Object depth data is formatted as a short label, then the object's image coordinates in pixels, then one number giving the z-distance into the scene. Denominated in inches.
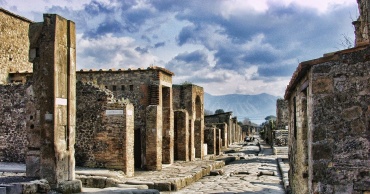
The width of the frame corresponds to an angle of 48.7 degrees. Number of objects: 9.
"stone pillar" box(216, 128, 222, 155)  1099.5
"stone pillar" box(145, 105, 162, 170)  627.8
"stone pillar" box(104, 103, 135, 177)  534.9
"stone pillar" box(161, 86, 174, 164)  703.7
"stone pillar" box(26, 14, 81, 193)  352.5
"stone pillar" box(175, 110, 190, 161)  797.9
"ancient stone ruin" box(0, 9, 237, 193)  357.4
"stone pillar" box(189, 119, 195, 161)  831.7
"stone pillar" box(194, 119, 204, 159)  914.7
